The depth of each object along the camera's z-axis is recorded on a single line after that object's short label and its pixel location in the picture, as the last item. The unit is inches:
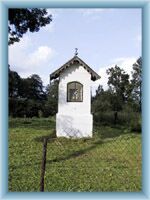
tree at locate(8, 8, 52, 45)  298.6
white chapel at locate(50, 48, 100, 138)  339.2
